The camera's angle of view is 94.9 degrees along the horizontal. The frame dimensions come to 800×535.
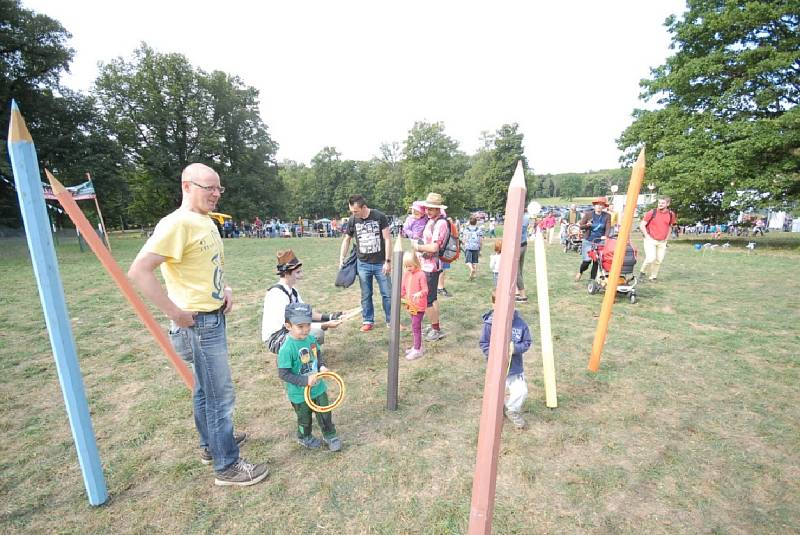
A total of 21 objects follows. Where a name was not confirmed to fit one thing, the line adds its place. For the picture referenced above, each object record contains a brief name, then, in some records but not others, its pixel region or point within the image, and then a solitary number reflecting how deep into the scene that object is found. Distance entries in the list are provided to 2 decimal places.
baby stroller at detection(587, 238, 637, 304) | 7.46
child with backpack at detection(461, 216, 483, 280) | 10.81
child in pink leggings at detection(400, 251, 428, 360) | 5.03
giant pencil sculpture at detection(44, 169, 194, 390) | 2.68
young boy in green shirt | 2.96
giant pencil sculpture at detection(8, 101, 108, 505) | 2.17
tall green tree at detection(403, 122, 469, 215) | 46.69
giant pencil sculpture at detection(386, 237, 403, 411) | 3.72
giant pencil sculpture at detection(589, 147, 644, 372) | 3.88
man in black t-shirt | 5.77
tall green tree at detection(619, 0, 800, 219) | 17.72
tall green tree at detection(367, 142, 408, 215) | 60.22
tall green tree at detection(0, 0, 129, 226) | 21.02
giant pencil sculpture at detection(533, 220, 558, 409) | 3.77
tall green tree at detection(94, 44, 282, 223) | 30.72
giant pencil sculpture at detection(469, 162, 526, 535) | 1.25
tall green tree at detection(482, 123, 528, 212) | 52.66
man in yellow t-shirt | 2.20
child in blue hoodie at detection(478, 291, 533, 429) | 3.44
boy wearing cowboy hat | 3.75
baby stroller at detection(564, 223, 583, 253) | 17.67
